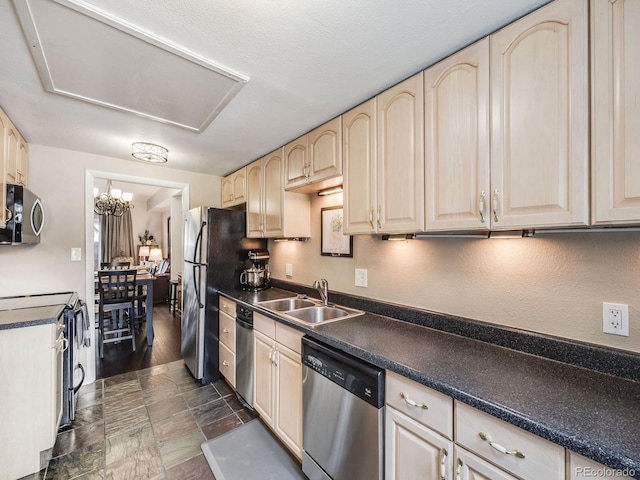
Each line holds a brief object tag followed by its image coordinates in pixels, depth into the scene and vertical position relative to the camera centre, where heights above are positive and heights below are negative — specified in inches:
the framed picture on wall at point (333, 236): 85.2 +1.3
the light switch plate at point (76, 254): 103.4 -5.0
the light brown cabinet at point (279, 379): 65.8 -36.5
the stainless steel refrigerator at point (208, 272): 105.1 -12.6
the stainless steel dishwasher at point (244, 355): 85.6 -36.8
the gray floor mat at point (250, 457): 64.8 -55.0
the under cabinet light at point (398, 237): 65.5 +0.7
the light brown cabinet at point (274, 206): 94.9 +12.4
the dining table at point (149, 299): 148.1 -32.6
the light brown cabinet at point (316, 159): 73.0 +23.7
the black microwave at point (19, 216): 71.2 +6.7
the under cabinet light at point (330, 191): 87.0 +16.2
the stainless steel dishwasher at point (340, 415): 46.5 -33.2
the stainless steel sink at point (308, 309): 78.0 -21.0
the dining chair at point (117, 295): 139.8 -28.9
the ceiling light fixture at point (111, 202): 187.7 +27.5
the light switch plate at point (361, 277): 78.6 -10.8
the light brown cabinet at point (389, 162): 54.3 +16.9
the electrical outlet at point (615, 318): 39.8 -11.7
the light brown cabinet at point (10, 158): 69.3 +24.0
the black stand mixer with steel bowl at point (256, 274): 109.9 -13.5
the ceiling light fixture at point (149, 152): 96.0 +31.7
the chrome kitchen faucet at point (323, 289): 84.3 -15.3
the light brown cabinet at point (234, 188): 121.2 +24.5
